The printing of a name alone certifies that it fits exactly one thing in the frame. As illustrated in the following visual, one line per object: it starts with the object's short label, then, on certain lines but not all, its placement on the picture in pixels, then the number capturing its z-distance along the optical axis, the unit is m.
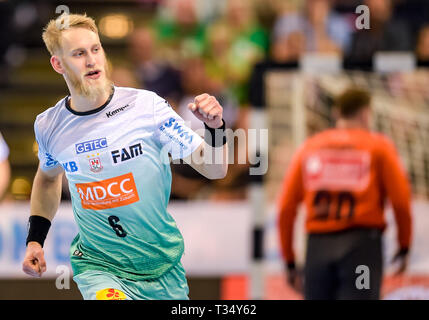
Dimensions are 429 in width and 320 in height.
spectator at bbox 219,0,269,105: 14.92
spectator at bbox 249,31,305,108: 14.19
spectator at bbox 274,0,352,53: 15.79
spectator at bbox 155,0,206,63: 13.22
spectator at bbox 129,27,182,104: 9.51
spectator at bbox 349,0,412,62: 15.17
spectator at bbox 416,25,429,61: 16.25
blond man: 5.91
